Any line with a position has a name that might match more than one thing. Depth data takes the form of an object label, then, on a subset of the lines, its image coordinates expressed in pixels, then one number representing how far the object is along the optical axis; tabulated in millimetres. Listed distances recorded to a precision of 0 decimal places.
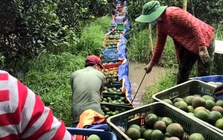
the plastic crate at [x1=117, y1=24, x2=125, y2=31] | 9930
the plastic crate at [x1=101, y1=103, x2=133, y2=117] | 4059
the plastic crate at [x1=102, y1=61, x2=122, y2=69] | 6144
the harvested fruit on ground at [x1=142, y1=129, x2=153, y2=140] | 2222
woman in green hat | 3650
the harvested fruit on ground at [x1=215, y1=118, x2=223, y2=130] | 2197
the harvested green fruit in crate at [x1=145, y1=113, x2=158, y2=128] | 2359
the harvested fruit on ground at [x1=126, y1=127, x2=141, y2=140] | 2195
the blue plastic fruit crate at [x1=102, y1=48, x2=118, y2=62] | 6652
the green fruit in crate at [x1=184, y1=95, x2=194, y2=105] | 2656
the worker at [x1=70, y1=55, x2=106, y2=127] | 3625
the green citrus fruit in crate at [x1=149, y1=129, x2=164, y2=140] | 2156
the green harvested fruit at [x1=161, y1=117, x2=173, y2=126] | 2311
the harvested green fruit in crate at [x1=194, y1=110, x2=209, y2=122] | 2285
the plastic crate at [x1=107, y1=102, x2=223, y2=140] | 2064
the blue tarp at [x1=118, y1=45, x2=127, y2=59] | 6735
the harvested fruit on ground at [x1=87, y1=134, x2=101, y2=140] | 2283
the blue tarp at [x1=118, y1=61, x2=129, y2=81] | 5542
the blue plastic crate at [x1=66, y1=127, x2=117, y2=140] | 2370
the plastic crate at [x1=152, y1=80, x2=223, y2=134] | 2721
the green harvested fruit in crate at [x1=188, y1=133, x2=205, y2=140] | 2031
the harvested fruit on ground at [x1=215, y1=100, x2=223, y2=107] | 2553
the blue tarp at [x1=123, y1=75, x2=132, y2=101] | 4720
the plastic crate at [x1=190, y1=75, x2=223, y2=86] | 3558
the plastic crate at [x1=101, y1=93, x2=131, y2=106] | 4594
